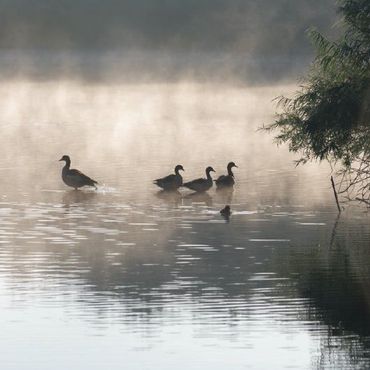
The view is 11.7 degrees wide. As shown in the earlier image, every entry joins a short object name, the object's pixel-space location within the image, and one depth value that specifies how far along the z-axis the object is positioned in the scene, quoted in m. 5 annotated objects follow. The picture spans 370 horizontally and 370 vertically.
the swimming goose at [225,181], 54.34
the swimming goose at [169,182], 53.16
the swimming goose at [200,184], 53.88
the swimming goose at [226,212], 45.43
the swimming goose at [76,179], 54.03
